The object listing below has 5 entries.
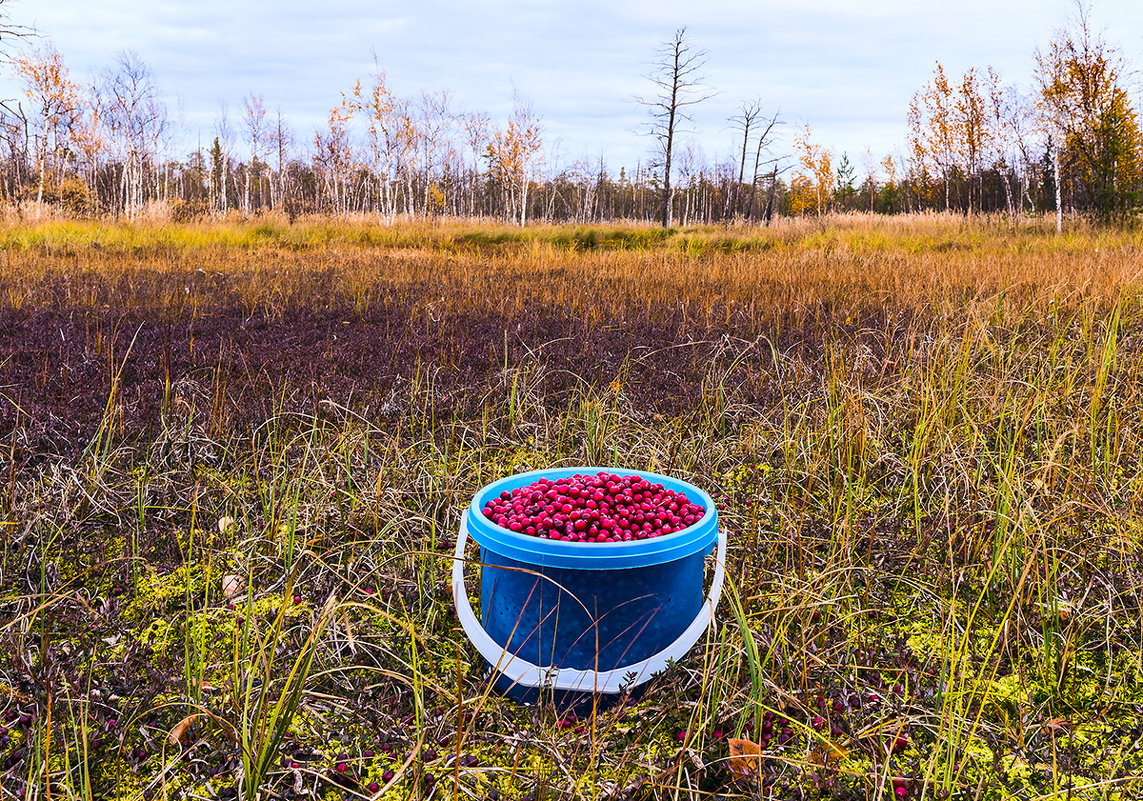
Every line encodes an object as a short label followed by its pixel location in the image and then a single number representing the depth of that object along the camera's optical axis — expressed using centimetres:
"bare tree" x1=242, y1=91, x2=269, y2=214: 5158
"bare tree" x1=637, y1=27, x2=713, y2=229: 2931
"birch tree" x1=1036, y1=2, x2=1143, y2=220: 1881
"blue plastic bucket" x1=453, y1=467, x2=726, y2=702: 164
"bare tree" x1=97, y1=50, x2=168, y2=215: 3586
